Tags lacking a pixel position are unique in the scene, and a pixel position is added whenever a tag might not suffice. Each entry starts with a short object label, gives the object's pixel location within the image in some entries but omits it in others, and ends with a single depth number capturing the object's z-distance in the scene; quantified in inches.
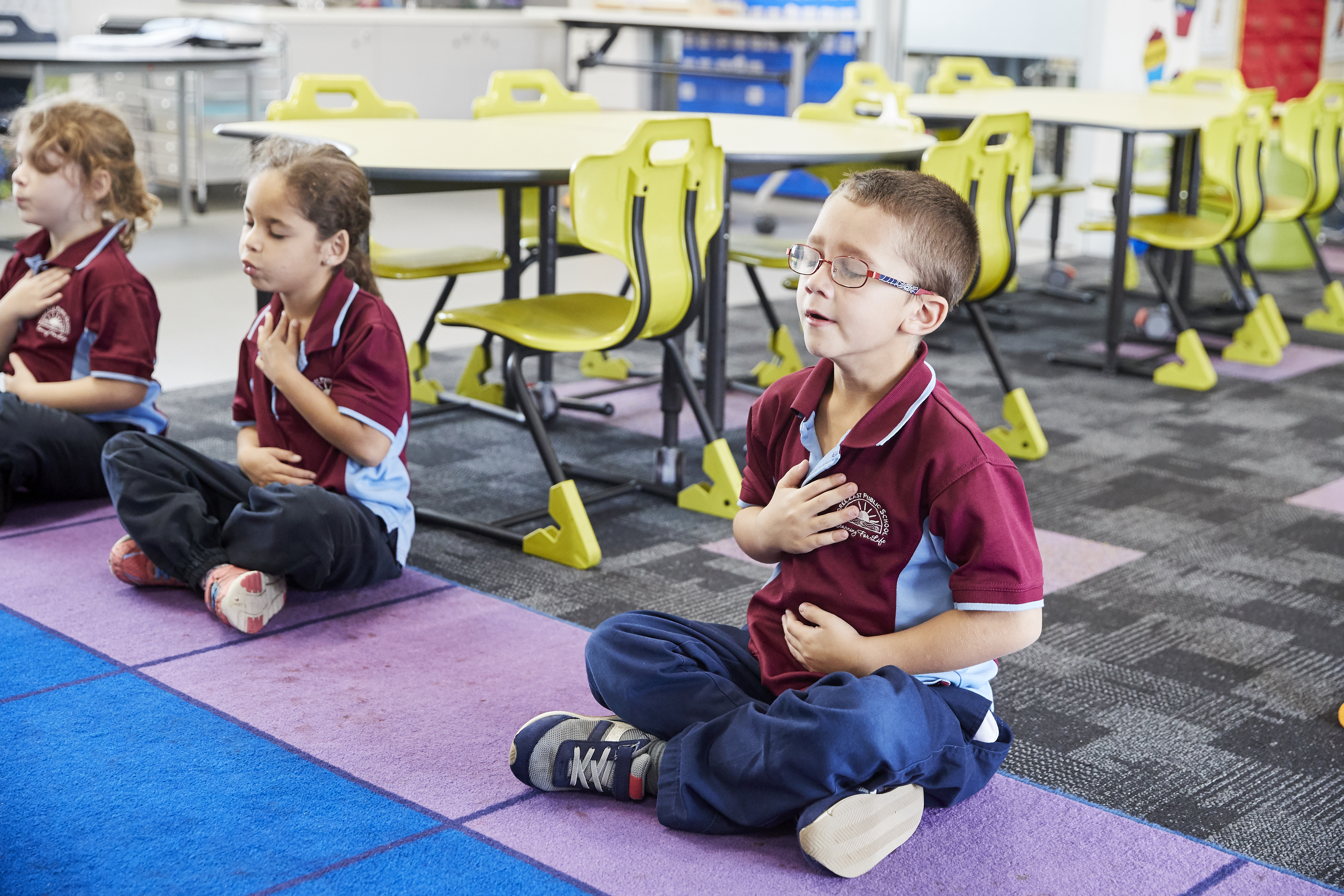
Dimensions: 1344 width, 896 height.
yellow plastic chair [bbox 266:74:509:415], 118.0
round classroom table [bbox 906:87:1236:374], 145.1
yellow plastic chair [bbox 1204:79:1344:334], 165.8
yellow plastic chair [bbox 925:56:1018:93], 185.0
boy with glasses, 51.2
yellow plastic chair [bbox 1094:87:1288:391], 144.3
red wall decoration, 264.2
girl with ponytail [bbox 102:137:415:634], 75.7
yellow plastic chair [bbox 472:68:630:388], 130.6
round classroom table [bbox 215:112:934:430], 89.5
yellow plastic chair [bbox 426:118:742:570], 88.6
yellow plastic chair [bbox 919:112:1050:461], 113.7
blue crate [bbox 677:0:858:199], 277.4
